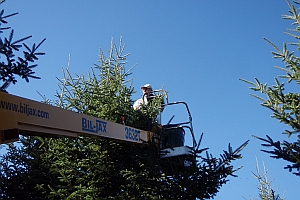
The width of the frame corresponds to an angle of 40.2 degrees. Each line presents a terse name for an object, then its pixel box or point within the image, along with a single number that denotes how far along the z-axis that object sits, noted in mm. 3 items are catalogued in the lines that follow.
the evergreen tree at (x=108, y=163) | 8680
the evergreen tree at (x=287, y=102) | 6090
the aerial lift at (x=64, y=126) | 5793
